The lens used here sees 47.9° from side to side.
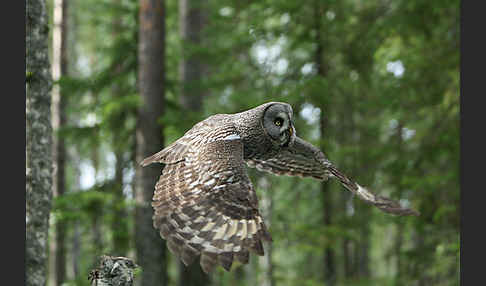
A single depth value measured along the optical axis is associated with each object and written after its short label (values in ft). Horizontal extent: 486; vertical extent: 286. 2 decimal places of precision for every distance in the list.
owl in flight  15.85
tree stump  14.57
